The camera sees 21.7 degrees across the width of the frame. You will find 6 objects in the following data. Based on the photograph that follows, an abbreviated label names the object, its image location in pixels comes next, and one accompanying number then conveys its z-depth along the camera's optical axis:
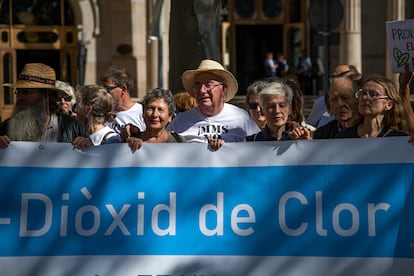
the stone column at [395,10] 27.06
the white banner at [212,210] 6.12
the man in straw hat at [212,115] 7.76
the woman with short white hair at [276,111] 7.01
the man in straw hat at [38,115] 6.90
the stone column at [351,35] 28.89
